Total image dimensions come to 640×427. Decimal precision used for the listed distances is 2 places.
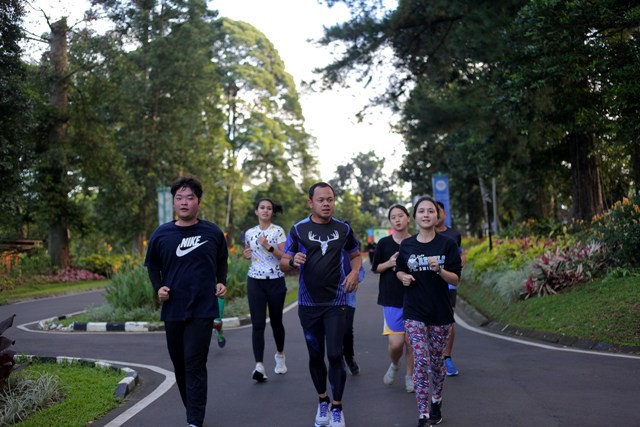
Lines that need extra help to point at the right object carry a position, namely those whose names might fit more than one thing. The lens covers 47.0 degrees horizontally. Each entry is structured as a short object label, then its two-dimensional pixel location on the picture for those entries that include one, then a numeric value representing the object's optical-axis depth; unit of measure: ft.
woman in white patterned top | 27.40
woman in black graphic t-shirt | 19.13
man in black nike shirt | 18.97
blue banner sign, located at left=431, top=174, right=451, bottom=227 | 95.85
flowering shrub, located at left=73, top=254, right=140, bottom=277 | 121.08
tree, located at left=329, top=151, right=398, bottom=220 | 471.62
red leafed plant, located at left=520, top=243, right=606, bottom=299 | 46.09
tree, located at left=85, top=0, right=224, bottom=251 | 127.34
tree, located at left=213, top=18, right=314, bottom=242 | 182.39
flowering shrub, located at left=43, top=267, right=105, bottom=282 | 107.04
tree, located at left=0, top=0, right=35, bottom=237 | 62.32
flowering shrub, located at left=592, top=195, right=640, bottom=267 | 43.91
